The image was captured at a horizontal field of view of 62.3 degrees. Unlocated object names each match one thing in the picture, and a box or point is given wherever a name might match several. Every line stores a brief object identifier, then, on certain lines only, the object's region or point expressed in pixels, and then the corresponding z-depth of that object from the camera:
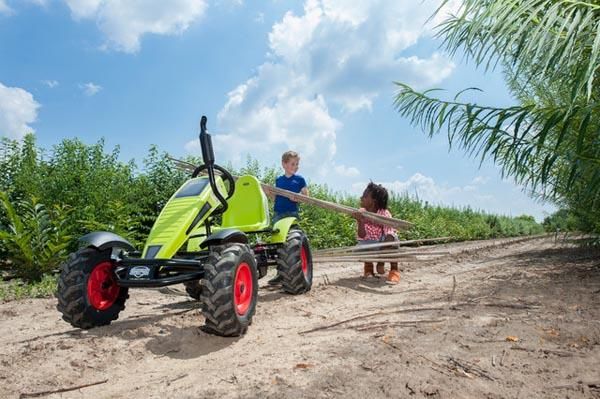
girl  6.59
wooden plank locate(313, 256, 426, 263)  5.80
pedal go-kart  3.29
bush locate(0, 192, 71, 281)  6.37
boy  6.33
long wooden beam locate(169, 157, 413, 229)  5.85
